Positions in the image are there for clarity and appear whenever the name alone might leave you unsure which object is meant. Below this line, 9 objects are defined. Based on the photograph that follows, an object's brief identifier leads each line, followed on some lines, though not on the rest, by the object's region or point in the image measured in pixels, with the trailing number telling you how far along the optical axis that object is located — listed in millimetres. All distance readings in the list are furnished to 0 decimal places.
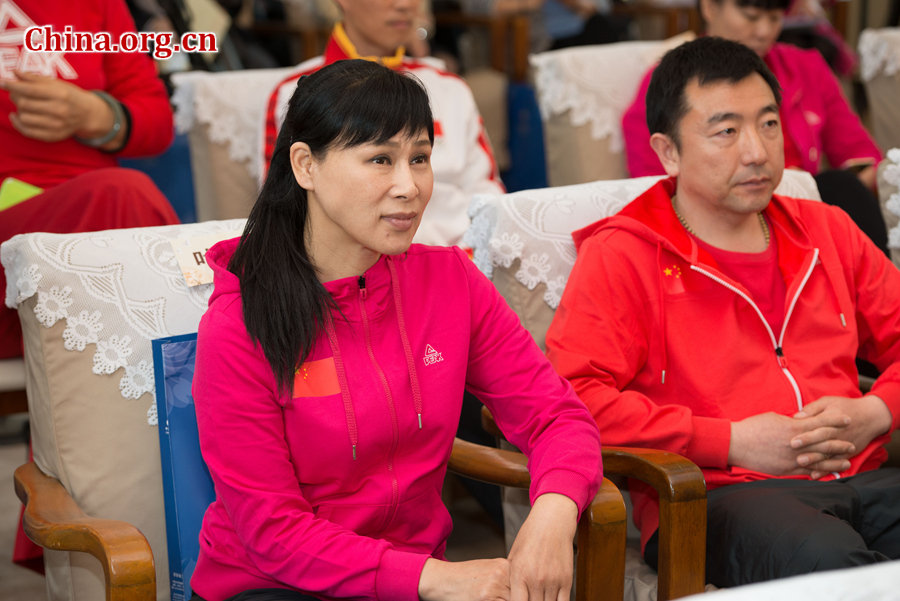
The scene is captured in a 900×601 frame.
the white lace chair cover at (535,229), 3056
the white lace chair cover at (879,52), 4534
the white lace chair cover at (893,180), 3287
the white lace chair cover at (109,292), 2817
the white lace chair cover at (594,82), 4051
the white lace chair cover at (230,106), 3799
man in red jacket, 2825
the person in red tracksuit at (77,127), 3136
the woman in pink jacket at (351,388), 2559
